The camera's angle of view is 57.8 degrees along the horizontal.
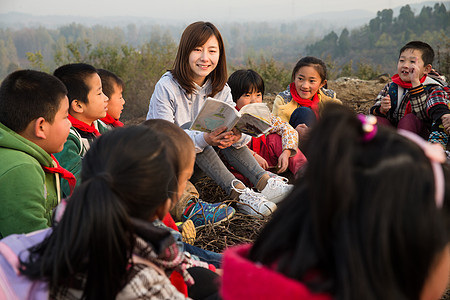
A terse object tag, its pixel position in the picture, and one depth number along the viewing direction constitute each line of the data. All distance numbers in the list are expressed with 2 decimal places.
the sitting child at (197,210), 2.58
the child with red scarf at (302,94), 3.77
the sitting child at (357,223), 0.69
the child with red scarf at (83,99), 2.70
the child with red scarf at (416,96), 3.63
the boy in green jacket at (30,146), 1.75
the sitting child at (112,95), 3.31
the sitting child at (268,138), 3.33
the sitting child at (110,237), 1.04
